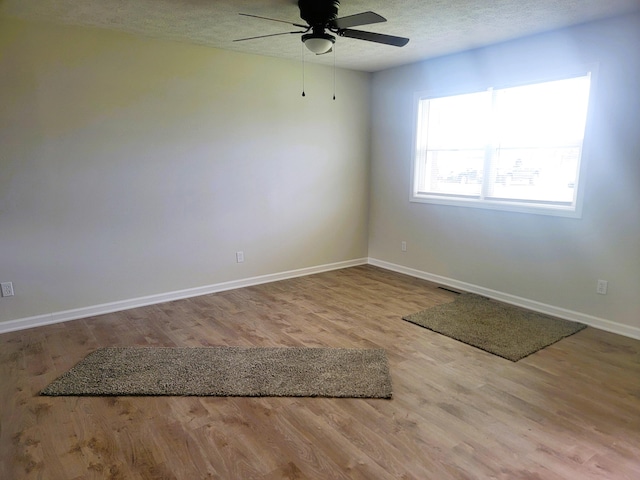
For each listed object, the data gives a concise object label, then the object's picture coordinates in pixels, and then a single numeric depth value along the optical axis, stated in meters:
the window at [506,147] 3.65
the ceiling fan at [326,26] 2.72
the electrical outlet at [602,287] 3.47
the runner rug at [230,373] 2.56
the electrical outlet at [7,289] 3.41
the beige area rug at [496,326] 3.19
